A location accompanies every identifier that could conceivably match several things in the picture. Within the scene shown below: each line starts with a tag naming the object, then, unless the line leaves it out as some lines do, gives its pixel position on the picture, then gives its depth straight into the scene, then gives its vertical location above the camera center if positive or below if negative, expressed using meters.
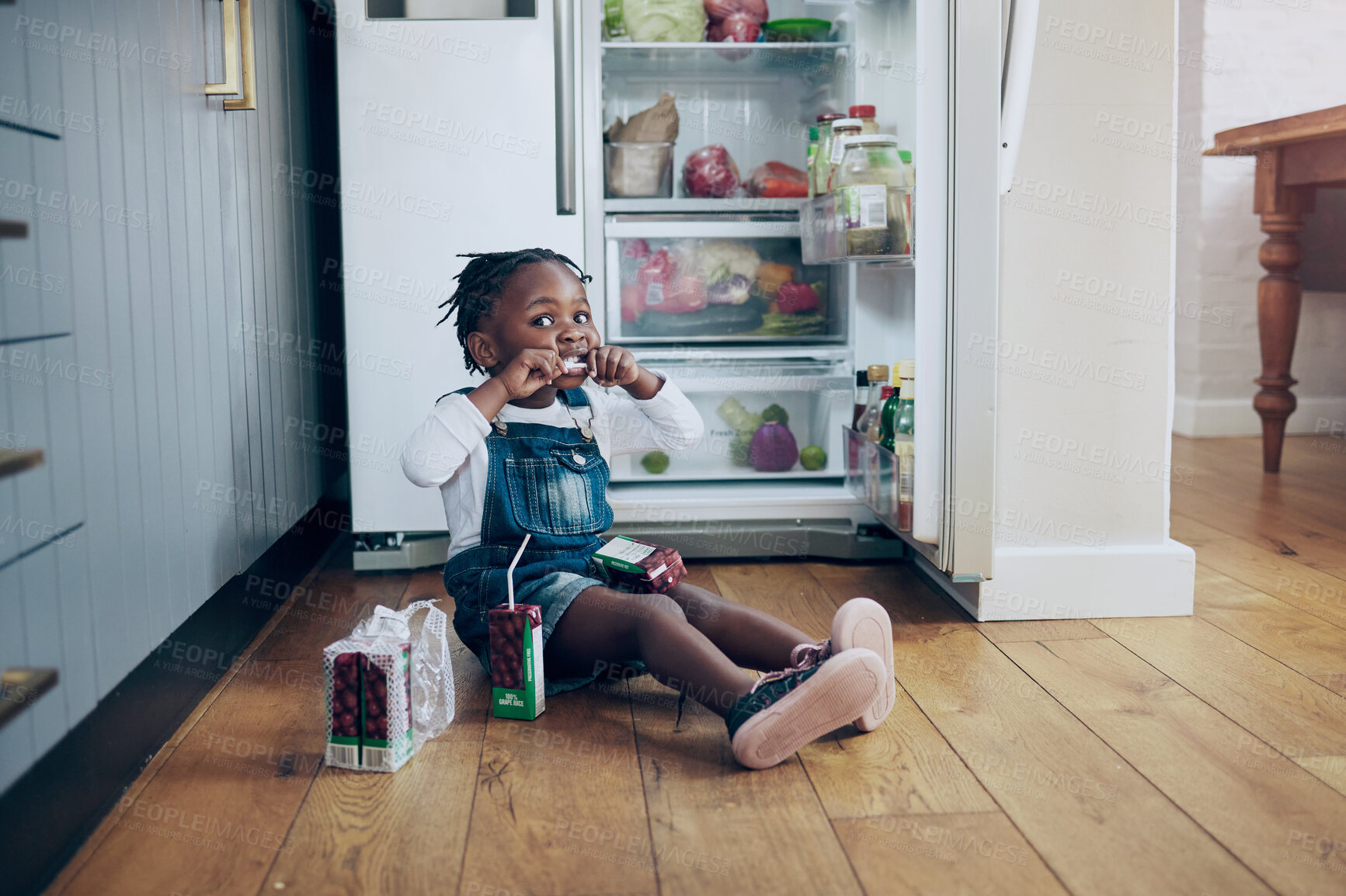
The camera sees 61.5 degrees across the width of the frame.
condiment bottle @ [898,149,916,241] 1.94 +0.26
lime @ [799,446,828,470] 2.55 -0.31
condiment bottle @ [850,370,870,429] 2.25 -0.16
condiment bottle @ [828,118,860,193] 1.98 +0.32
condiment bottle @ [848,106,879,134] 2.00 +0.35
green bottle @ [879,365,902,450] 2.08 -0.19
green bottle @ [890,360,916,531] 1.95 -0.22
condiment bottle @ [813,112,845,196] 2.14 +0.31
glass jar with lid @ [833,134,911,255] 1.92 +0.20
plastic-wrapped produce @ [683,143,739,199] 2.51 +0.32
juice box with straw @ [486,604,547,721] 1.42 -0.43
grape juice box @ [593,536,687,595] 1.54 -0.34
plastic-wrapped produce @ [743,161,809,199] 2.47 +0.30
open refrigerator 1.75 +0.16
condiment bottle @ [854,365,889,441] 2.08 -0.17
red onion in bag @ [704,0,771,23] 2.47 +0.68
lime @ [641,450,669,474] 2.55 -0.32
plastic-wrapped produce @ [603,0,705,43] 2.44 +0.64
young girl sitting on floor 1.41 -0.24
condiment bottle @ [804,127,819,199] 2.19 +0.32
